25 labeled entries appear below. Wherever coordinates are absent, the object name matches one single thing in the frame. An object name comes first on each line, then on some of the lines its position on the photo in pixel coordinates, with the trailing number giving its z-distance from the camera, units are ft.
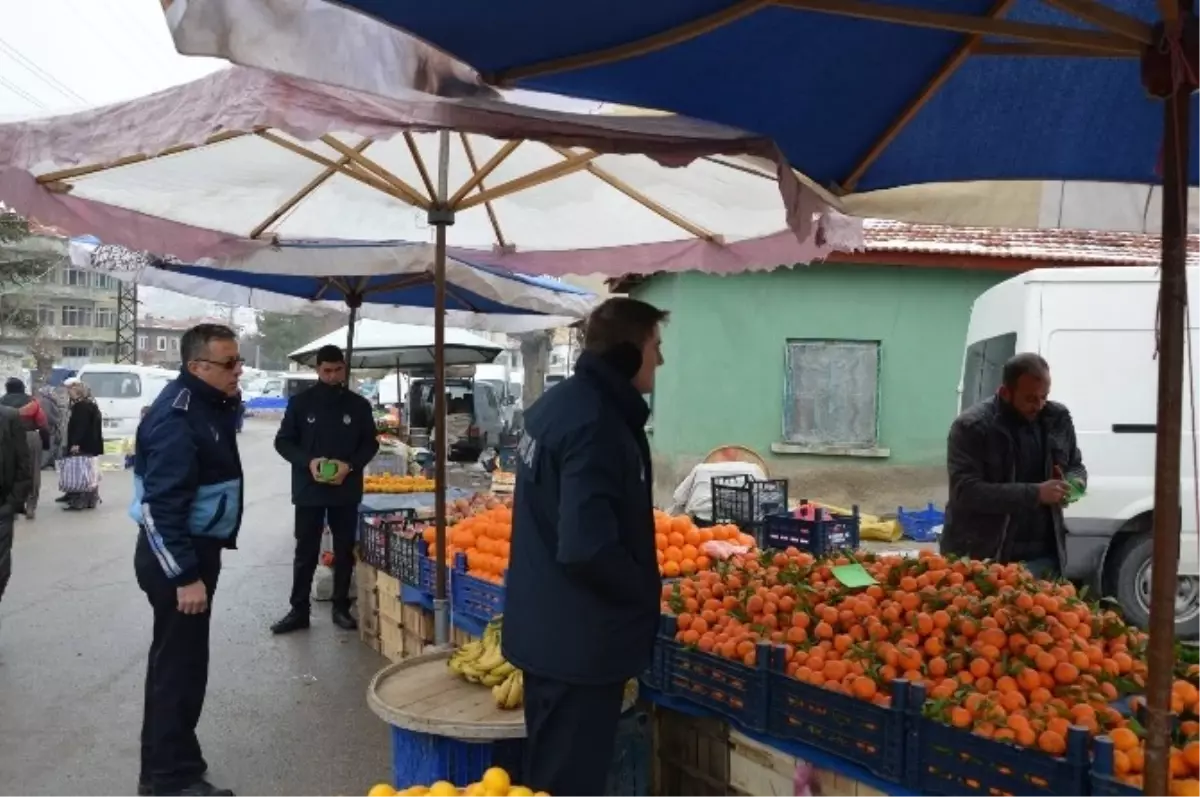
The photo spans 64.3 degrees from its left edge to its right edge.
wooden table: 10.85
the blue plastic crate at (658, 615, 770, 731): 11.08
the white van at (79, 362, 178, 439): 83.30
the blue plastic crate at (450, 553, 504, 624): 15.56
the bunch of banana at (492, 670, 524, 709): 11.57
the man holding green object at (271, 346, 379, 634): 22.67
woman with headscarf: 46.39
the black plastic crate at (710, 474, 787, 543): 24.02
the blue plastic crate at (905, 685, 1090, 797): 8.36
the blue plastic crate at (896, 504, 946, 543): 35.73
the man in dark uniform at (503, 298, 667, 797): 9.25
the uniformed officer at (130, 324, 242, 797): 12.98
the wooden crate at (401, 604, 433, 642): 19.49
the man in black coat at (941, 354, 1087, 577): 15.16
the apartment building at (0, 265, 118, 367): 183.62
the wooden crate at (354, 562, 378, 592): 22.22
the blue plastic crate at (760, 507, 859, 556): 19.70
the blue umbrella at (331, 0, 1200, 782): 7.16
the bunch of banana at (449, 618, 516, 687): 12.31
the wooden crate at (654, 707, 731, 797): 12.05
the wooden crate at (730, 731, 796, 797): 11.05
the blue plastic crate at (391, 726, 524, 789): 11.12
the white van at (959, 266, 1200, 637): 24.04
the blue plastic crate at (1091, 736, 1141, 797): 8.07
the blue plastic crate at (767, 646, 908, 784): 9.61
